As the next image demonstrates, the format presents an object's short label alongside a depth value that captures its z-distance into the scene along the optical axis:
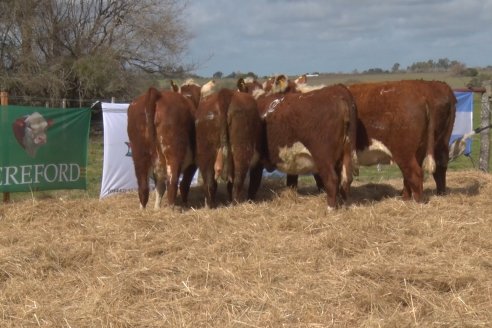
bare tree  20.81
